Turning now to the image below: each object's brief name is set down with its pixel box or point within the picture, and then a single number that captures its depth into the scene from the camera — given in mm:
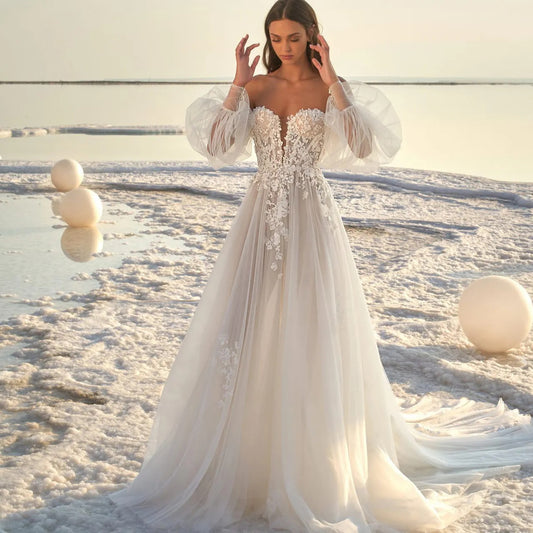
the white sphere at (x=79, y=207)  10289
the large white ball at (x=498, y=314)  5879
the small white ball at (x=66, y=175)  13242
